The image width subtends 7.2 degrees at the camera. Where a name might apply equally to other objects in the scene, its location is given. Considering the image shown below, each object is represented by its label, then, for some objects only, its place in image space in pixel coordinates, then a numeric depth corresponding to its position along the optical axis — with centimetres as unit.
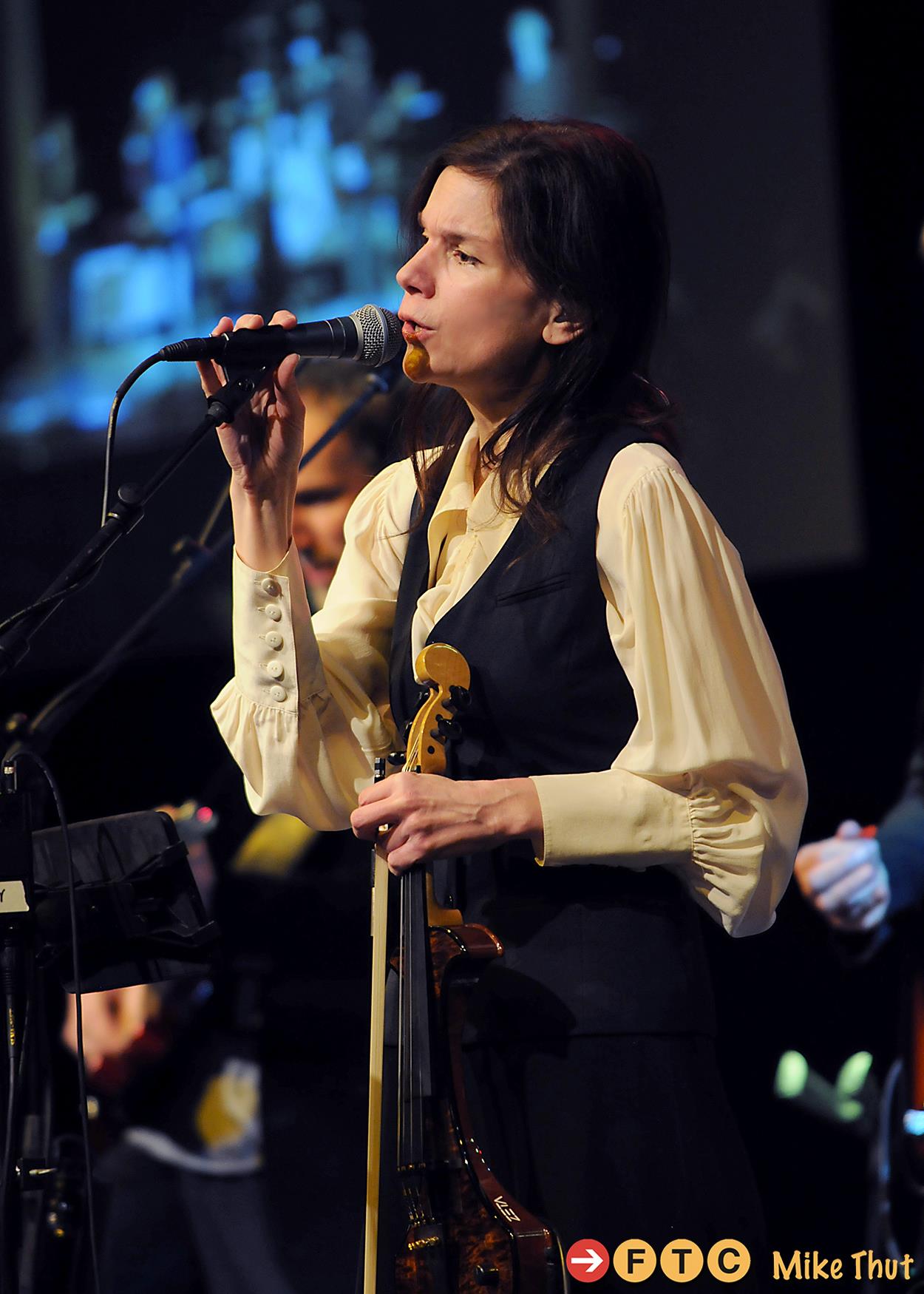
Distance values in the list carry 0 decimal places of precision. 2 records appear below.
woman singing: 555
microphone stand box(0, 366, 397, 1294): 558
